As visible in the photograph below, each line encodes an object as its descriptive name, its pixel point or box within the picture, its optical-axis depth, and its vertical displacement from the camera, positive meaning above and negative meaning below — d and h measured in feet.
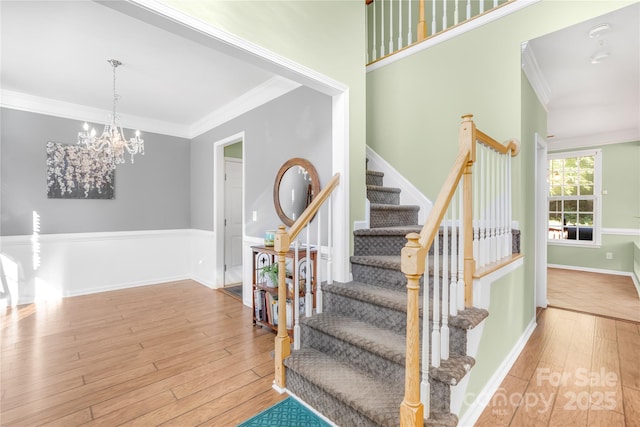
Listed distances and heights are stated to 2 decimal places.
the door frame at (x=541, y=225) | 11.21 -0.58
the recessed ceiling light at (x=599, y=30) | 7.10 +4.27
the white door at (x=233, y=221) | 15.78 -0.50
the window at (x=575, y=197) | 18.06 +0.77
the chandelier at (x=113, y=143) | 10.94 +2.53
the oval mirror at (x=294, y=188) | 9.75 +0.79
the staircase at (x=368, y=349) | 5.06 -2.64
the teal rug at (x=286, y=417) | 5.79 -4.05
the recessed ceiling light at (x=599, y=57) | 8.19 +4.19
